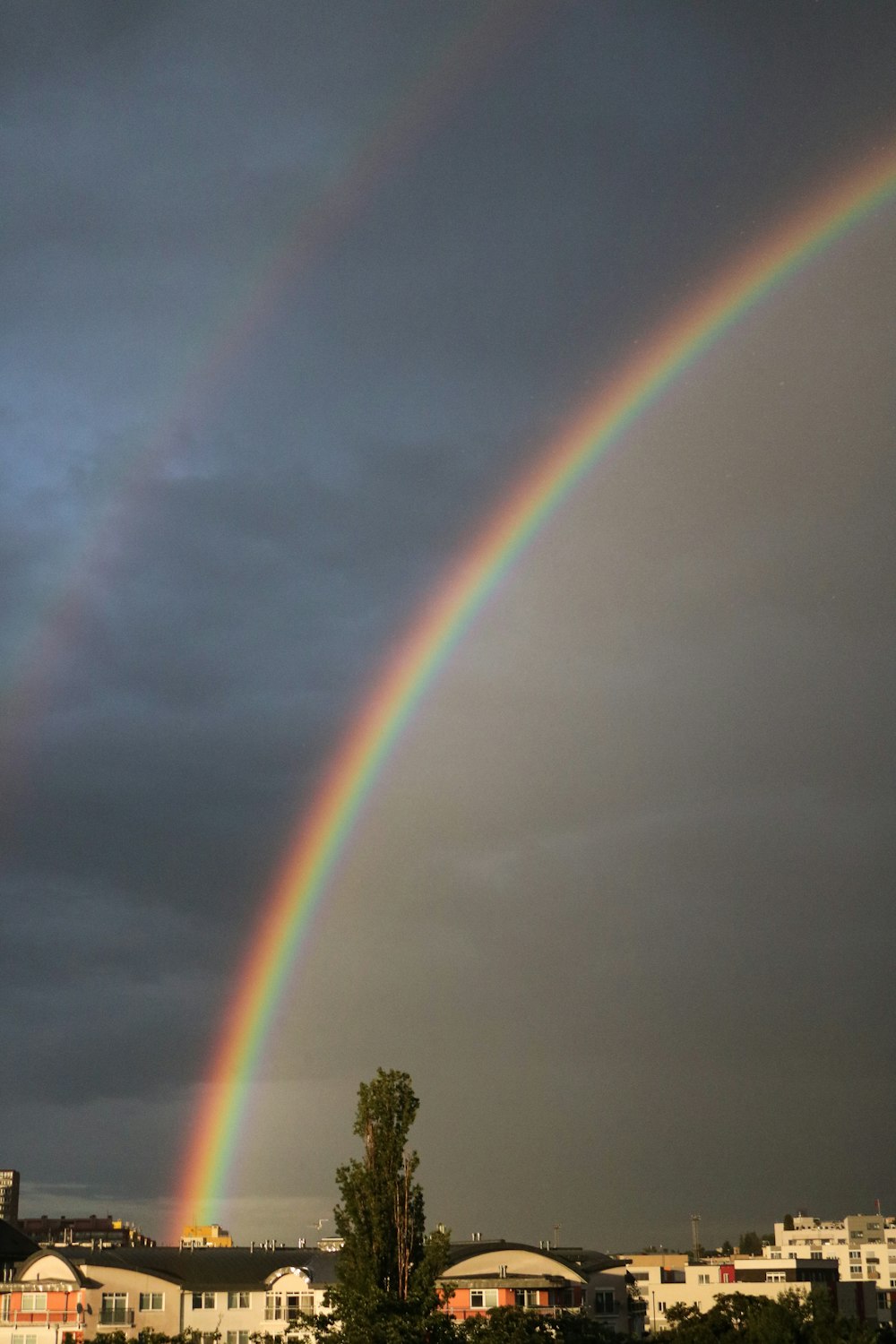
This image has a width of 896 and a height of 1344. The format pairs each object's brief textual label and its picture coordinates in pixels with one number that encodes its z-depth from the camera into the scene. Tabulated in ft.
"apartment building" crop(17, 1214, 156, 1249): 602.65
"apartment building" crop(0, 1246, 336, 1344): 375.45
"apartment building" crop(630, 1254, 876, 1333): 480.64
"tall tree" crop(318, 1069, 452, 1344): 193.26
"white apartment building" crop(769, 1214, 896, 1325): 538.51
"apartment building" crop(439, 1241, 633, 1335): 364.99
